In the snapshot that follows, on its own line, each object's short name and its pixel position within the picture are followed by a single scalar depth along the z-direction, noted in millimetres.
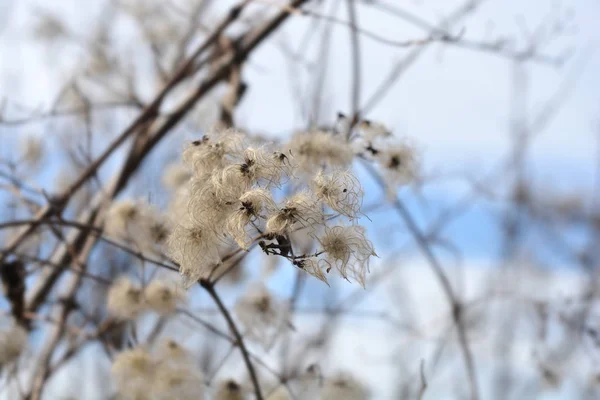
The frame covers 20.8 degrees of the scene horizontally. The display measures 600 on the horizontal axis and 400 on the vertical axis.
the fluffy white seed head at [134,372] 1089
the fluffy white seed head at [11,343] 1170
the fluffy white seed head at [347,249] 886
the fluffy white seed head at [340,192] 880
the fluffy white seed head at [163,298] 1096
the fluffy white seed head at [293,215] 863
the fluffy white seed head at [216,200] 878
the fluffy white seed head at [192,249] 899
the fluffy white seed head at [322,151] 1039
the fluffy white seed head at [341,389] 1130
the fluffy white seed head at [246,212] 868
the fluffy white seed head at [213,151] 916
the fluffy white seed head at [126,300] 1123
